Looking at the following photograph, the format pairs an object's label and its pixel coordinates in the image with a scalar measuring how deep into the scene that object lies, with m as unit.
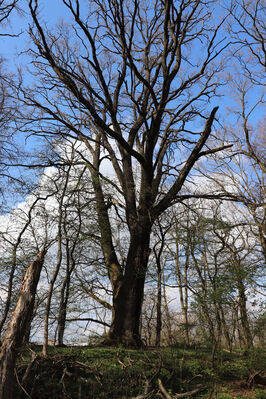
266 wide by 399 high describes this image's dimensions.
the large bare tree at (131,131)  7.93
